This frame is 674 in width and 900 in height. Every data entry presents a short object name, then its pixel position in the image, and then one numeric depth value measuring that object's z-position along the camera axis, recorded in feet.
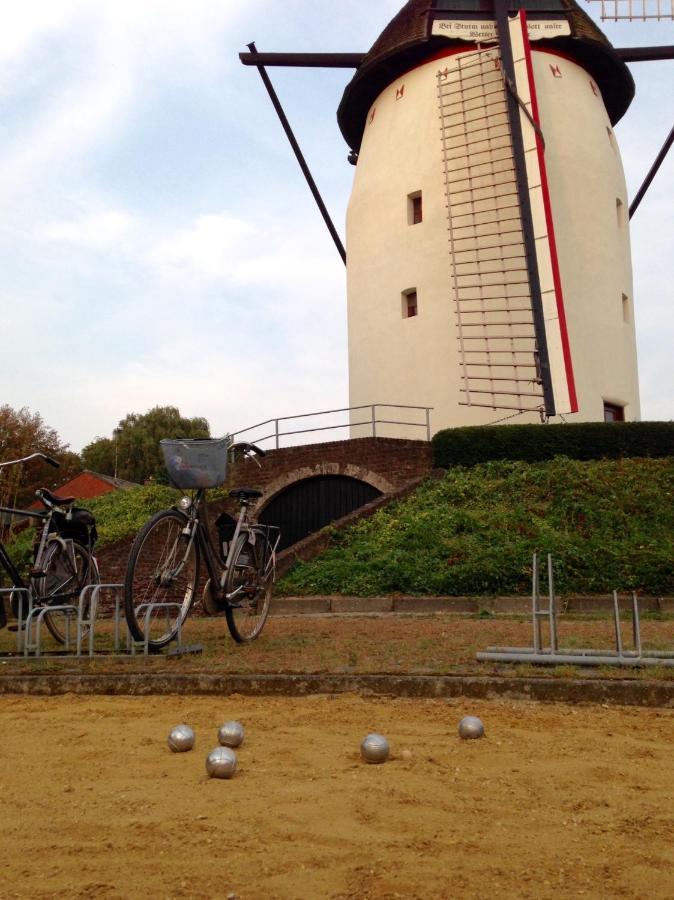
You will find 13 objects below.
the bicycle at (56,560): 22.39
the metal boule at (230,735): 12.45
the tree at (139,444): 194.70
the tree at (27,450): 119.96
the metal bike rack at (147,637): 19.90
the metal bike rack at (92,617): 19.95
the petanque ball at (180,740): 12.34
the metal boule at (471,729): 12.77
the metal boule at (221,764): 10.90
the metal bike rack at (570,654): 16.96
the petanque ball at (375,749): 11.59
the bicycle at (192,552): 20.70
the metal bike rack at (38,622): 20.67
